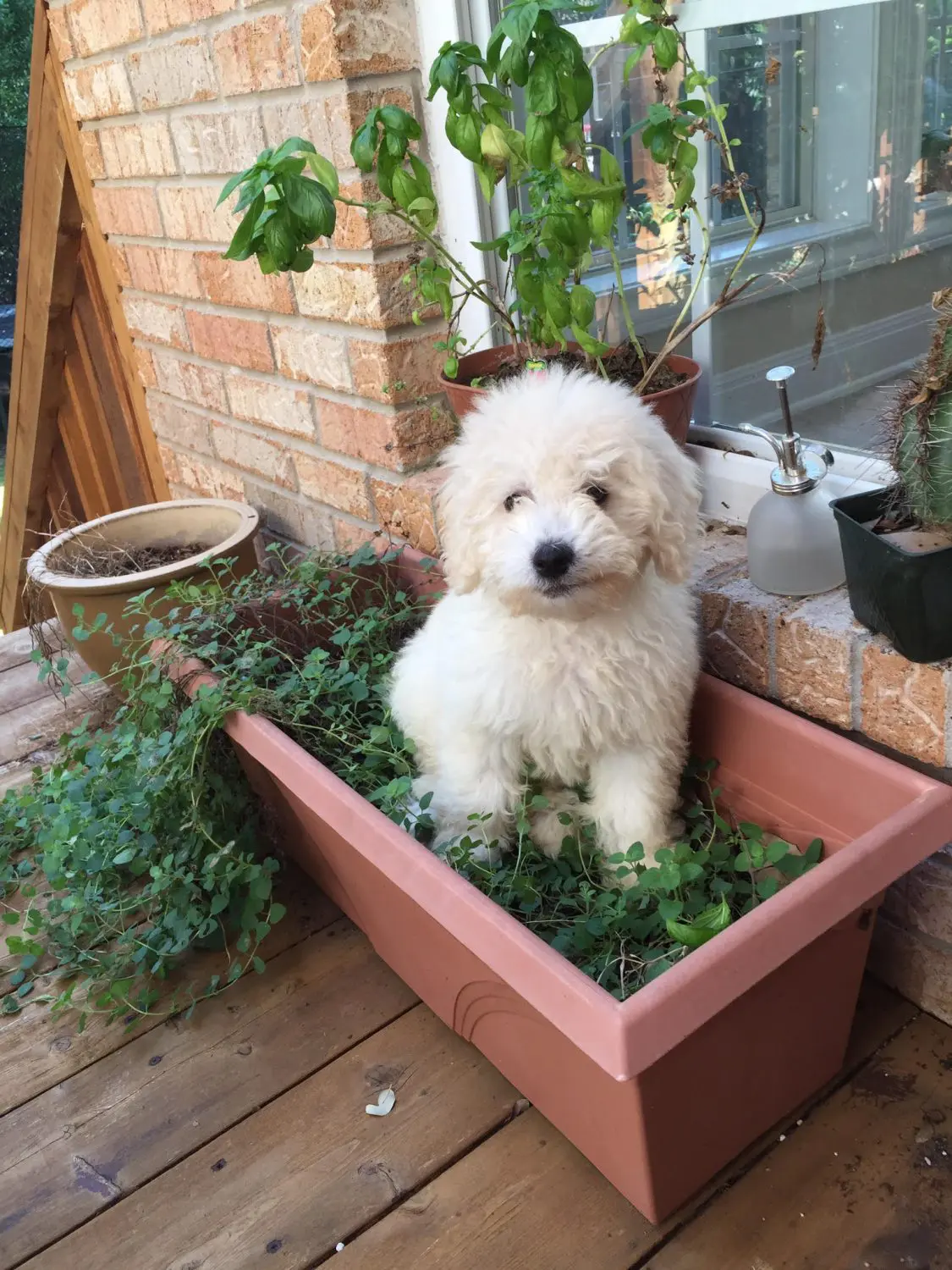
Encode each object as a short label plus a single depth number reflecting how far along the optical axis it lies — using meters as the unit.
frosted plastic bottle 1.32
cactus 1.01
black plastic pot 1.05
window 1.23
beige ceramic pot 2.04
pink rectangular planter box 0.93
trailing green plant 1.28
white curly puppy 1.13
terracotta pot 1.44
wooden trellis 2.88
